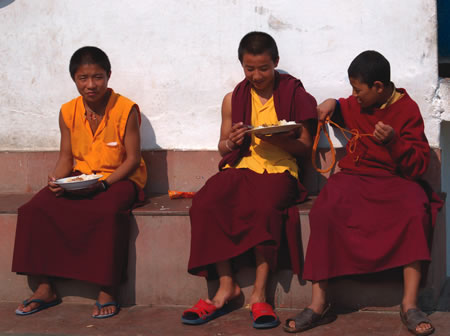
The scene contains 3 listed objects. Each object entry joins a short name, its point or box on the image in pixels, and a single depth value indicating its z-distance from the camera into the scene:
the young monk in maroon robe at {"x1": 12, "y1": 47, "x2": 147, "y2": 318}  8.25
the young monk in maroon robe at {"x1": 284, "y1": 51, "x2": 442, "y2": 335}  7.41
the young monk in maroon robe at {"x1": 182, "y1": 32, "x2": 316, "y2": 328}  7.87
